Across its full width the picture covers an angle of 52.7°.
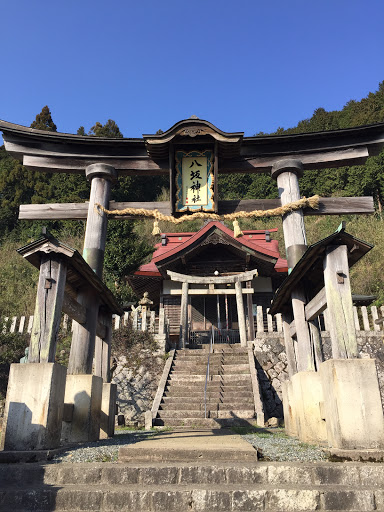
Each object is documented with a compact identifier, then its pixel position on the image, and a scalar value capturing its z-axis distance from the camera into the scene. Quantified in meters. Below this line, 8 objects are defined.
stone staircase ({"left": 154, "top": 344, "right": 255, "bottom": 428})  9.45
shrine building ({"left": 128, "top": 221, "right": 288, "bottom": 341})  16.67
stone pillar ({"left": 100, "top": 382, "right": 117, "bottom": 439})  6.70
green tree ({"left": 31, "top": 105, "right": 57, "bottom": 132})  37.47
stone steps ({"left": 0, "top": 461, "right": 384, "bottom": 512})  3.17
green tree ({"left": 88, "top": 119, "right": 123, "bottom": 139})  37.66
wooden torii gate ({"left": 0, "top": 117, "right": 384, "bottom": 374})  7.41
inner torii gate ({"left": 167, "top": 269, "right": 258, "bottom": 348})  14.97
